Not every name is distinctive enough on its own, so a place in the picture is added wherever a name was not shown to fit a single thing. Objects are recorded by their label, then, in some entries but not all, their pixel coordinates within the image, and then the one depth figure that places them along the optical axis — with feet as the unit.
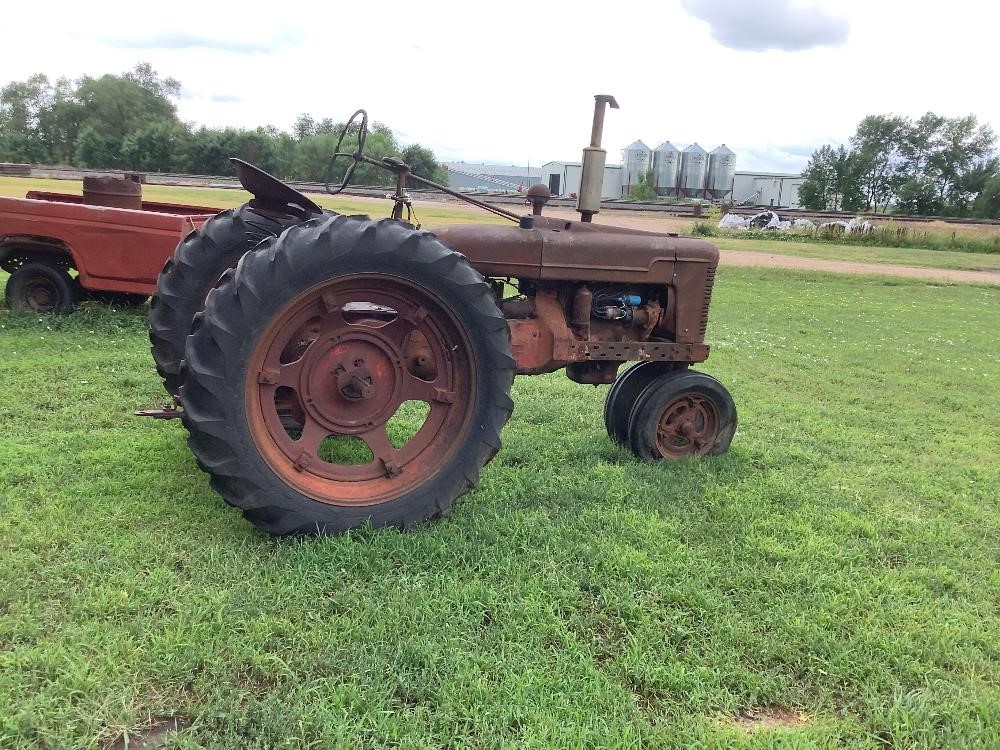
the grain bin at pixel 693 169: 265.95
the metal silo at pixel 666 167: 269.03
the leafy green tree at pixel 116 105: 234.58
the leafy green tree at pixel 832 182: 218.59
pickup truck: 23.24
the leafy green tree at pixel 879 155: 220.23
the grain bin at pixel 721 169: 262.06
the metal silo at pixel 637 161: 272.51
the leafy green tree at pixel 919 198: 194.39
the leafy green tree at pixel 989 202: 178.91
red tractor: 9.51
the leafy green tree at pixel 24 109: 226.38
